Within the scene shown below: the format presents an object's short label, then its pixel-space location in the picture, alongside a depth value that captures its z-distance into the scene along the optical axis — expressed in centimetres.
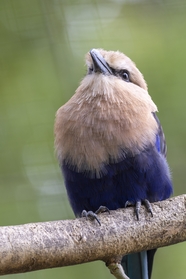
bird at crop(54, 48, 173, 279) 548
